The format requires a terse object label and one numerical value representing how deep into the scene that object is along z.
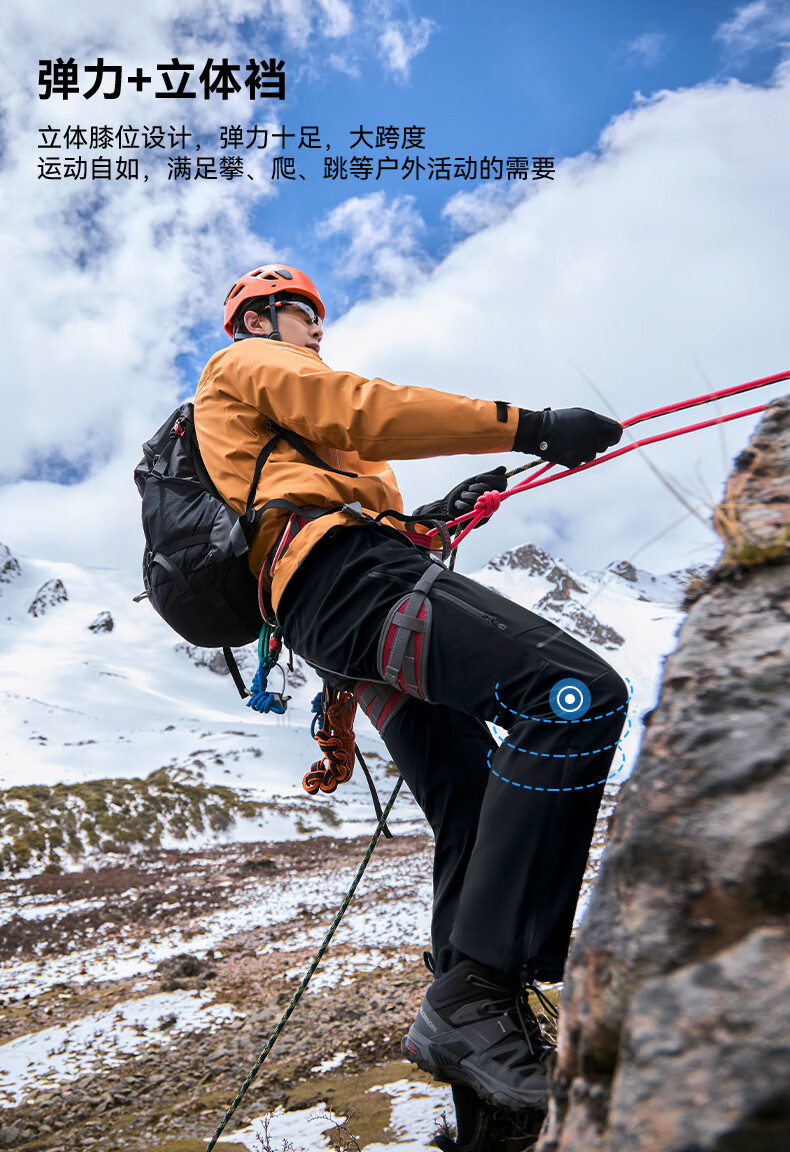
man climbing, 2.12
